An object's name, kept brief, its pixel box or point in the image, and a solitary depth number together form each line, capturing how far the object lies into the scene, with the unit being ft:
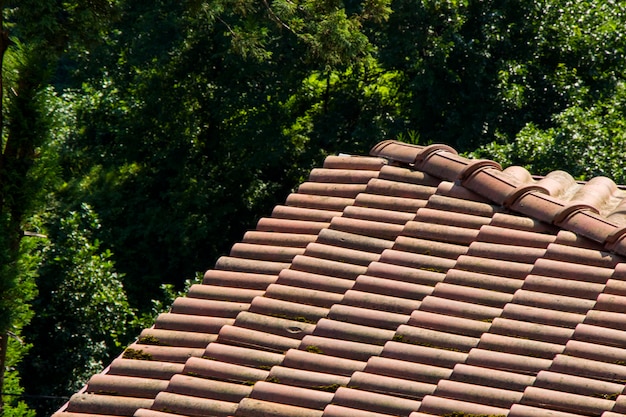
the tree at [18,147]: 53.93
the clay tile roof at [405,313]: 28.71
